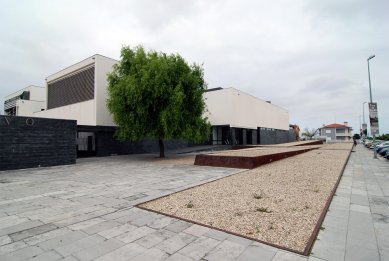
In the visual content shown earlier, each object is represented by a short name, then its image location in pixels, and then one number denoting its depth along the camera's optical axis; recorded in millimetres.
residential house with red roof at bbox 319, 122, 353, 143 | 100062
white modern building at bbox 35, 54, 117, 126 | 22984
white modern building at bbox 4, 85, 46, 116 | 37688
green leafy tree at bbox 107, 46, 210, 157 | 16812
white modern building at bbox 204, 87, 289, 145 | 34750
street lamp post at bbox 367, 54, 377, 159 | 20477
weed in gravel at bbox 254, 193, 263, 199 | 6629
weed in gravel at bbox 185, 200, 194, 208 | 5830
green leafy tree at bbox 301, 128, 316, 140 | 110156
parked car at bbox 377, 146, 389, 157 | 20434
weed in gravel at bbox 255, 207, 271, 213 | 5440
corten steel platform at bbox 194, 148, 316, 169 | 12872
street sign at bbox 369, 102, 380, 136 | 19481
